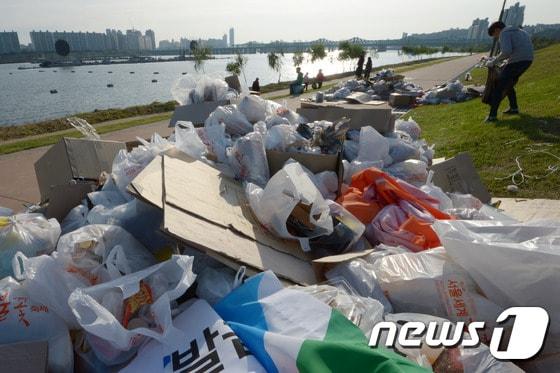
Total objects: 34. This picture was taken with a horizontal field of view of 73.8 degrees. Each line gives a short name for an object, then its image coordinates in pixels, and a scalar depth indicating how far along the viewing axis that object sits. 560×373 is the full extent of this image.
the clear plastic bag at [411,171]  2.85
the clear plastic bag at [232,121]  3.14
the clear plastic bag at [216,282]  1.57
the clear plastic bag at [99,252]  1.58
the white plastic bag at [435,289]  1.54
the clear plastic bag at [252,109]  3.33
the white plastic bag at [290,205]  1.92
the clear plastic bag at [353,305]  1.38
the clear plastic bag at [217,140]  2.76
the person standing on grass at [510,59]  5.50
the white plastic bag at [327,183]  2.52
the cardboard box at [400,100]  10.67
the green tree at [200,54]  29.25
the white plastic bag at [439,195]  2.51
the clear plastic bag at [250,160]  2.56
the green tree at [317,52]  38.56
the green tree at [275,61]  33.31
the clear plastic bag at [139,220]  2.00
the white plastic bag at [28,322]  1.47
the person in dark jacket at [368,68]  17.35
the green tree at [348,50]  37.84
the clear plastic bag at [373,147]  2.97
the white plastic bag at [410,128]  3.81
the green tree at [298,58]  36.33
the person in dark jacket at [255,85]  12.46
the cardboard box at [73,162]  2.88
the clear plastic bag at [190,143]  2.67
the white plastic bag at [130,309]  1.30
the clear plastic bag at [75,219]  2.26
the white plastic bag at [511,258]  1.46
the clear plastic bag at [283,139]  2.75
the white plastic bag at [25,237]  1.86
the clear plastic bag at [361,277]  1.65
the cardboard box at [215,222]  1.66
